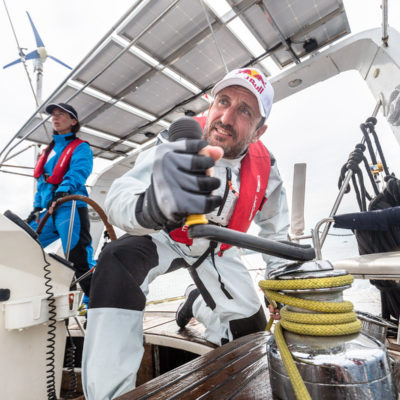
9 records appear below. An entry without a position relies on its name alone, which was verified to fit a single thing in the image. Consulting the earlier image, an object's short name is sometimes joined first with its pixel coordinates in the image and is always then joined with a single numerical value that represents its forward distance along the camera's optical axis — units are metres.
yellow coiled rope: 0.44
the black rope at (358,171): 2.14
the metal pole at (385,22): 1.93
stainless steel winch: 0.40
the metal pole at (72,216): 1.75
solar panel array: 2.42
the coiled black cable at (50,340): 1.13
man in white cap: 0.49
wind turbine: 4.45
